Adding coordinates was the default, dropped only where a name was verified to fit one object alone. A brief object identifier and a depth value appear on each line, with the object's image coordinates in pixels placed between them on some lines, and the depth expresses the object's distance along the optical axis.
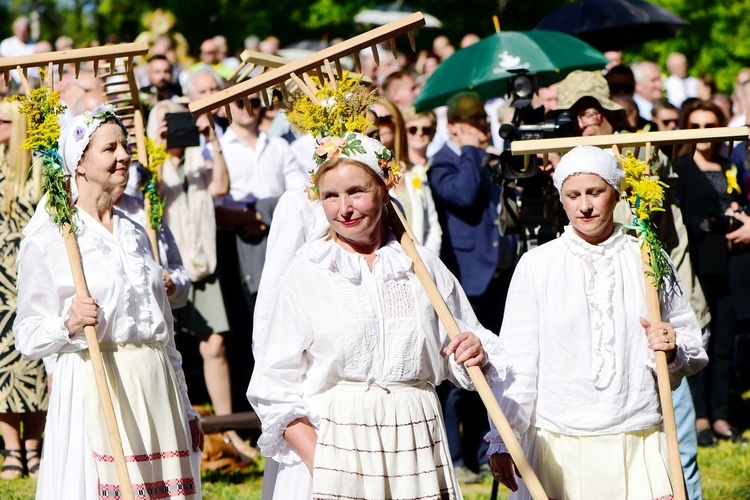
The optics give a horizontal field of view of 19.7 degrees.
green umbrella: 16.37
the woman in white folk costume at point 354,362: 8.26
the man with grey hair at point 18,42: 29.26
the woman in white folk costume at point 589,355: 9.05
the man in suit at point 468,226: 15.35
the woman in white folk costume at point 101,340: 9.64
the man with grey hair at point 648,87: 23.31
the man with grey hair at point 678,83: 29.69
